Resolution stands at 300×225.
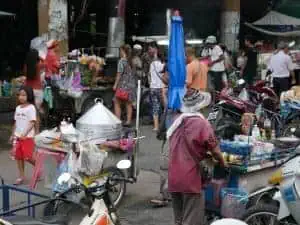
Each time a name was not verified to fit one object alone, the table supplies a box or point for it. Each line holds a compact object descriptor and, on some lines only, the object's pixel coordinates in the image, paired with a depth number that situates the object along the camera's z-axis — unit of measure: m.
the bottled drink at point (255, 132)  7.25
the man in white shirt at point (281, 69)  14.28
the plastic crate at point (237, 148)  6.15
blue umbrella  6.88
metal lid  7.49
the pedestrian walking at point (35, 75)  10.45
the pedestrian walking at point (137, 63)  13.16
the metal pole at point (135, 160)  7.40
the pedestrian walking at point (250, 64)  19.56
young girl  8.24
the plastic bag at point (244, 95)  11.47
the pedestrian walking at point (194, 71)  9.01
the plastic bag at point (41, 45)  12.18
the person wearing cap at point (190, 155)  5.36
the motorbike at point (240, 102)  10.30
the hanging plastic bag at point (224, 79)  14.90
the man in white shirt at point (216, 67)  15.10
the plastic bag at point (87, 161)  6.64
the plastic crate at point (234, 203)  6.00
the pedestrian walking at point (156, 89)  12.20
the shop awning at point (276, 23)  21.45
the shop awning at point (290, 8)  23.27
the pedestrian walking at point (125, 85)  12.39
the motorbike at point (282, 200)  5.44
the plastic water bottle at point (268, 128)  7.85
